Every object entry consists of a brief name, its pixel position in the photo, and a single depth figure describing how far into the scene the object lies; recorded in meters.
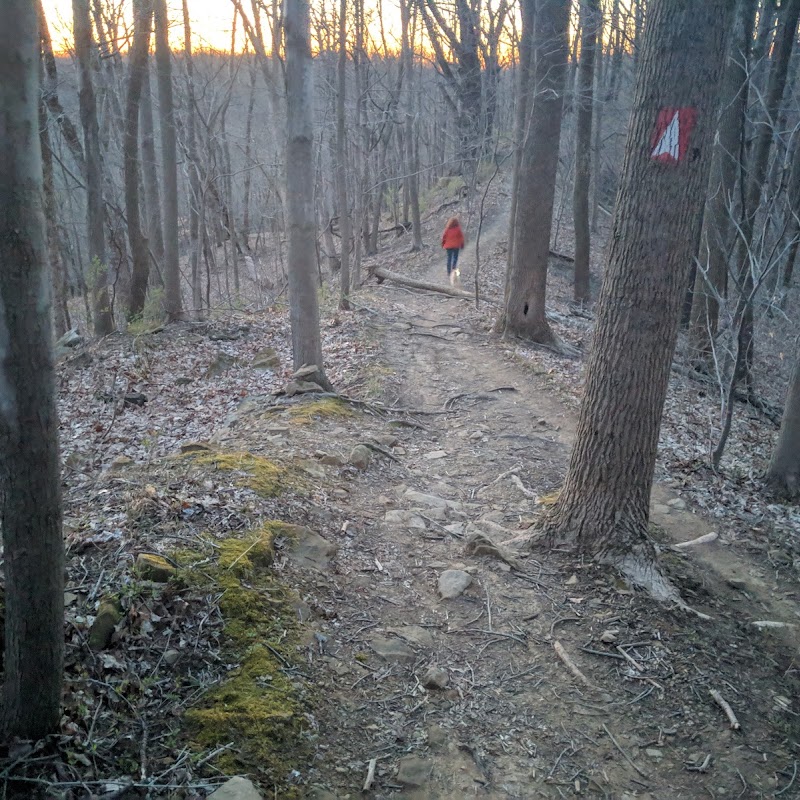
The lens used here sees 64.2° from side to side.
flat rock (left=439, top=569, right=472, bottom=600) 4.65
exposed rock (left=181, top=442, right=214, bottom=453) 6.06
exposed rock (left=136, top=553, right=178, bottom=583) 3.64
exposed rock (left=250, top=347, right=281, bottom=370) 11.60
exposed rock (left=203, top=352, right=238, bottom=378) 11.56
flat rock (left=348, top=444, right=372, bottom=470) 6.63
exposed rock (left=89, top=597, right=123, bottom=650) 3.12
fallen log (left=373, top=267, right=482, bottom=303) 16.92
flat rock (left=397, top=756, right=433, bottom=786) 3.09
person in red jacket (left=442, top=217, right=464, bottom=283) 16.11
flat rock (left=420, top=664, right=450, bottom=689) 3.74
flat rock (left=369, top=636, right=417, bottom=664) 3.92
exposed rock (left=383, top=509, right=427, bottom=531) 5.61
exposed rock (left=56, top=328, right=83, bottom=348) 13.16
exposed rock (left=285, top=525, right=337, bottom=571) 4.55
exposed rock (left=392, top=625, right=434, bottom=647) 4.12
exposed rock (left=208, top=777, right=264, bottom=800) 2.59
